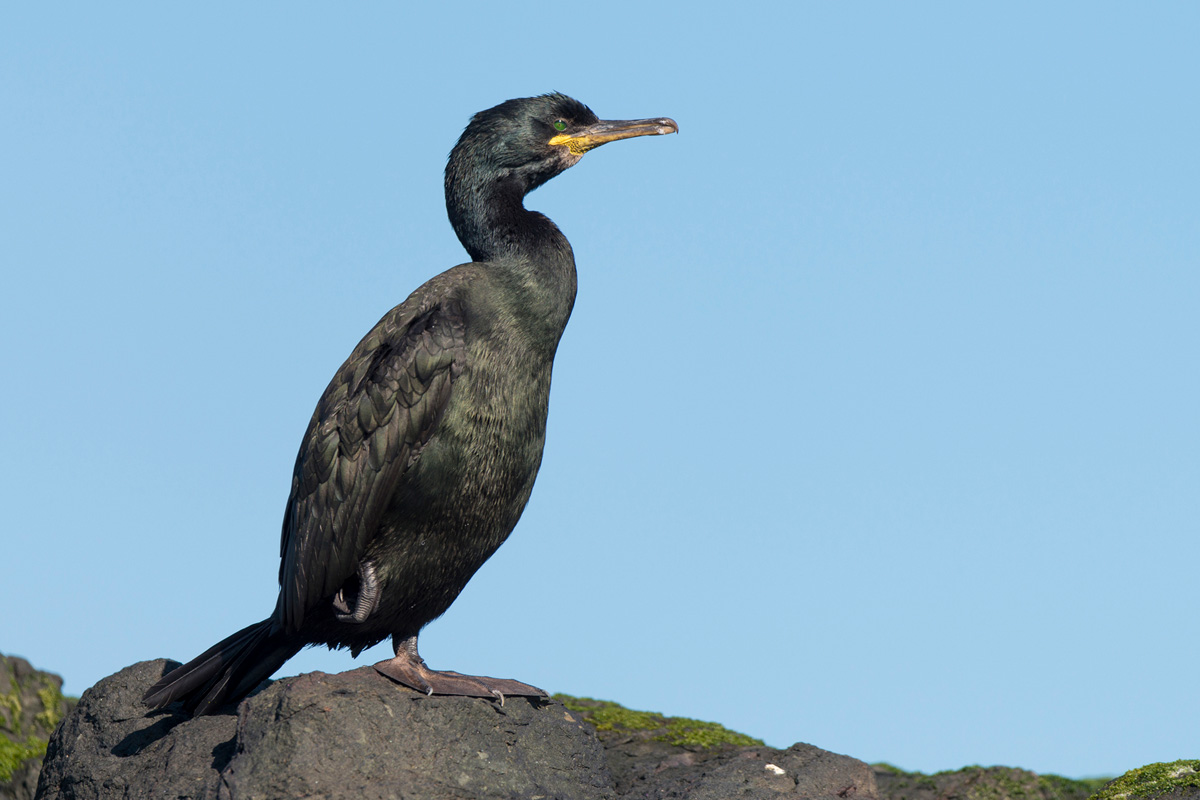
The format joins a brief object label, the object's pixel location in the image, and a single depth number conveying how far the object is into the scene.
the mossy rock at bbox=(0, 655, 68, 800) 17.31
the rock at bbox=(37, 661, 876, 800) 10.82
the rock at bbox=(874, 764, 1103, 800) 16.61
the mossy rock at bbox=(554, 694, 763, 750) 16.19
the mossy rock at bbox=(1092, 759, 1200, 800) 12.23
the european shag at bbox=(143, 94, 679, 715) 12.13
